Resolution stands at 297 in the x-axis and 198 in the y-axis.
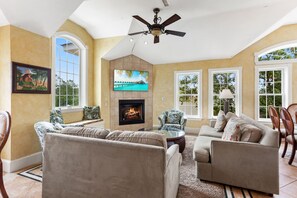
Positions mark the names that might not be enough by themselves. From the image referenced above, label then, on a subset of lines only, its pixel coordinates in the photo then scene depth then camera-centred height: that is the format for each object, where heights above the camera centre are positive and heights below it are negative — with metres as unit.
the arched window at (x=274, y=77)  4.93 +0.62
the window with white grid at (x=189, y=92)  6.04 +0.19
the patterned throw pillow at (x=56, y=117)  3.77 -0.43
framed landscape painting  2.91 +0.34
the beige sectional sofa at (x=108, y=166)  1.53 -0.67
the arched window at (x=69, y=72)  4.38 +0.71
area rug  2.20 -1.24
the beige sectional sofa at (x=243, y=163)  2.18 -0.88
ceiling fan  3.12 +1.34
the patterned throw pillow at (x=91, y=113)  5.00 -0.45
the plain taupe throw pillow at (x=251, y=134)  2.39 -0.51
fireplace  6.04 -0.51
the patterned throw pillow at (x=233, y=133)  2.47 -0.53
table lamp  4.91 +0.04
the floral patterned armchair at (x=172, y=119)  5.01 -0.67
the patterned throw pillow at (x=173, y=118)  5.32 -0.64
